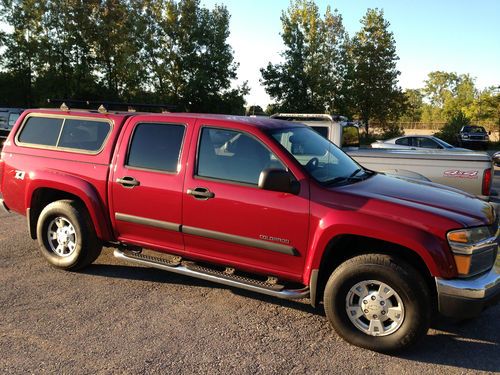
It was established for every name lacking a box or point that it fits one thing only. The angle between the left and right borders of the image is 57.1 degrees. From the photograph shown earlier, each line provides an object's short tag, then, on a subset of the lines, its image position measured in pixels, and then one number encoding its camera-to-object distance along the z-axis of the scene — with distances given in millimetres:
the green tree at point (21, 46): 32375
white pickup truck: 6887
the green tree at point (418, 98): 103994
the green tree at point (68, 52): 32750
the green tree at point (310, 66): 34688
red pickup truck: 3445
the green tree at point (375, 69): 33500
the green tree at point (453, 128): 33281
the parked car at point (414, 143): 16050
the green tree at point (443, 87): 98819
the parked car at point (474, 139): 30344
